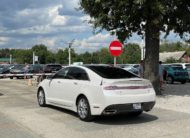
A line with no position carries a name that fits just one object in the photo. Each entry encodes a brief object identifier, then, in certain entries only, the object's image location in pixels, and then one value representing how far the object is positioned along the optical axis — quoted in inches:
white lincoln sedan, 398.0
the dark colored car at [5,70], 1880.9
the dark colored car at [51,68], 1441.8
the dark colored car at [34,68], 1741.1
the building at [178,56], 3770.7
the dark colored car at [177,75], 1176.2
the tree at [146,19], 594.5
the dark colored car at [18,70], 1704.5
